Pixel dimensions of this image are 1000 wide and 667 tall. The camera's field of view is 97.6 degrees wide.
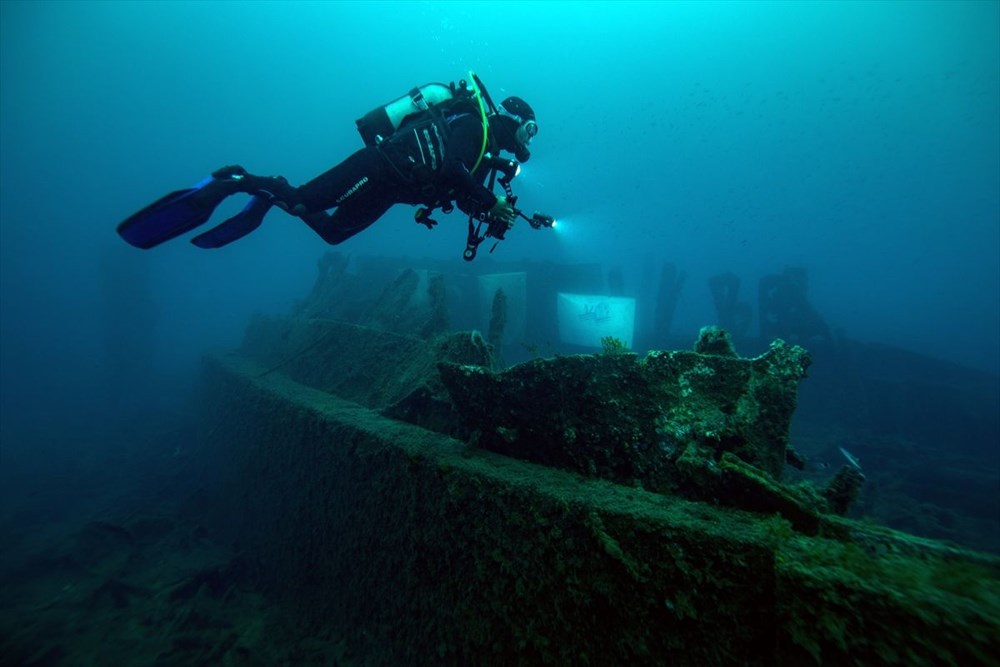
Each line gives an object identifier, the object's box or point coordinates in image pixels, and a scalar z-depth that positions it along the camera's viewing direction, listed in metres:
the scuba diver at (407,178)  3.91
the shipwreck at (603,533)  1.47
